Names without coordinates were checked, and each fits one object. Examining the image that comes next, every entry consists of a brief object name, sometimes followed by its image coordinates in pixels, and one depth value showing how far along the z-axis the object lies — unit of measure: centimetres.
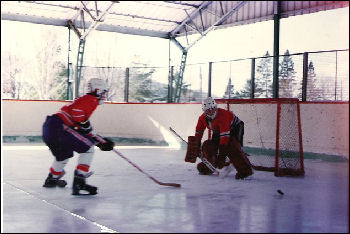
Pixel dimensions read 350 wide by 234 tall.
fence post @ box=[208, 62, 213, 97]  1194
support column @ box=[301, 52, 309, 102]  948
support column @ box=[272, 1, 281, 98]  1320
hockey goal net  711
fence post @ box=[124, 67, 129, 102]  1380
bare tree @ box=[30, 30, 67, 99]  2761
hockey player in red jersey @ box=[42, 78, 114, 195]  473
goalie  626
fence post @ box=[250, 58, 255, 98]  1078
